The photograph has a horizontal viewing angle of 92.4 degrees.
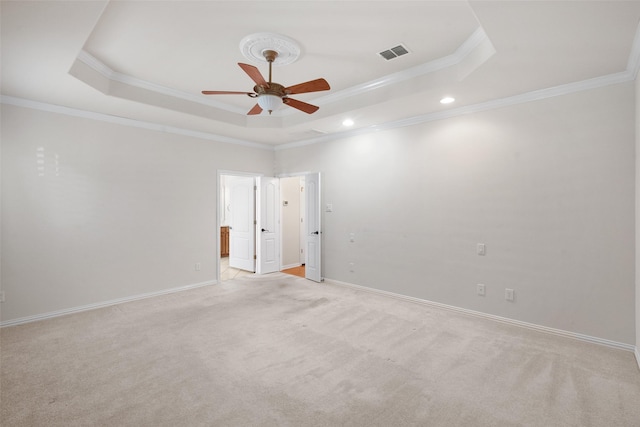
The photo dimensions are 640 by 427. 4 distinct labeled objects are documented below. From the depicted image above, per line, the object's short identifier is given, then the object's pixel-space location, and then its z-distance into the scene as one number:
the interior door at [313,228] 5.72
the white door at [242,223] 6.56
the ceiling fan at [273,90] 2.68
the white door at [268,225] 6.39
